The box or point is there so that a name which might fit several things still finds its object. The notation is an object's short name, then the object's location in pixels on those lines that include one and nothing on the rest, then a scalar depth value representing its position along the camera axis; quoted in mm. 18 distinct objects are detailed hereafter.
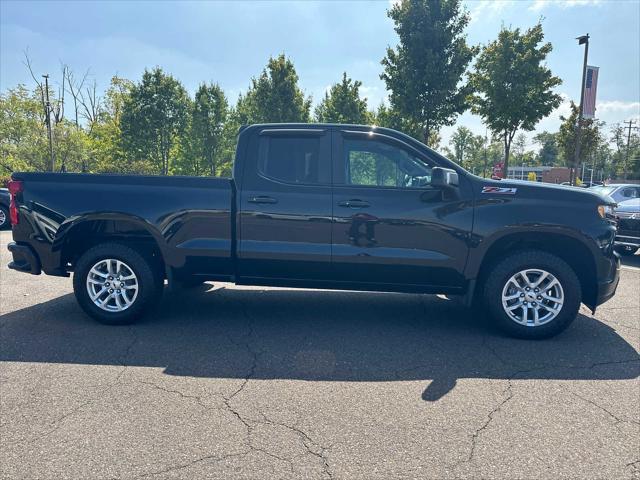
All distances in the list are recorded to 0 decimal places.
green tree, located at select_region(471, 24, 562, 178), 17547
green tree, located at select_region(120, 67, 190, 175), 25891
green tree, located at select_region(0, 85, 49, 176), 31000
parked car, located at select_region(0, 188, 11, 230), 12376
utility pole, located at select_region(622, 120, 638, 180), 71738
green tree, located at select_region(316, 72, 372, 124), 24531
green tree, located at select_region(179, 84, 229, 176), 26125
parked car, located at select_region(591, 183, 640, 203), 11883
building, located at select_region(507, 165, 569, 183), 68500
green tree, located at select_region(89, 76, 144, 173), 26703
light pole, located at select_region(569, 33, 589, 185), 18484
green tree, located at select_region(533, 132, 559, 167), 111062
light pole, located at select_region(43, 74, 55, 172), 30297
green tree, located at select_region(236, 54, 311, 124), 23562
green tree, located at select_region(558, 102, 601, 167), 31344
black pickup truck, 4215
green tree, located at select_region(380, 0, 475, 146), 17016
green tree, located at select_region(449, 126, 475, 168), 75412
